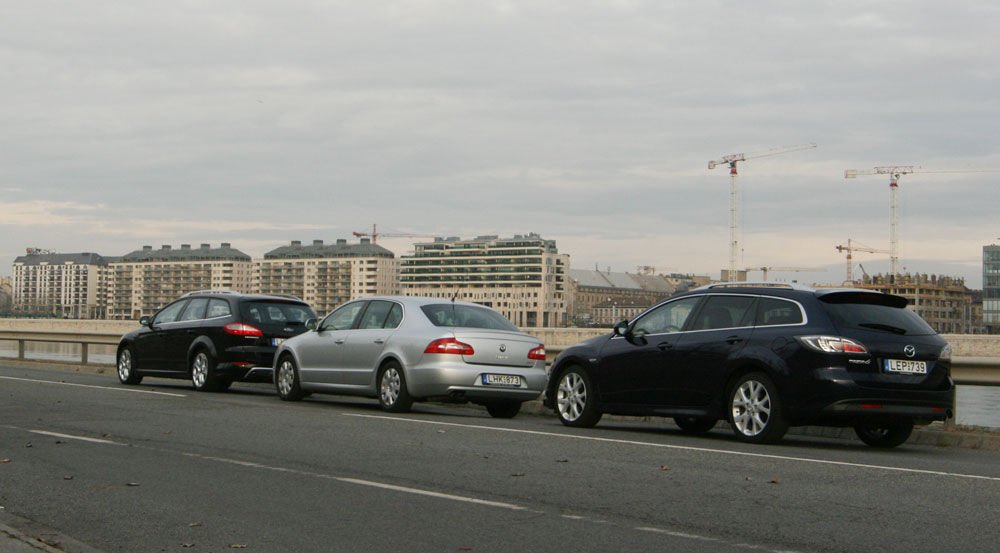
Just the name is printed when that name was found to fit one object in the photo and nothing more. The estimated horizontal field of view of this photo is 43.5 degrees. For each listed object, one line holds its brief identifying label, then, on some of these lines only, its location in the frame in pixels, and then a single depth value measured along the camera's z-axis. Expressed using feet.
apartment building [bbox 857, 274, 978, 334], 624.18
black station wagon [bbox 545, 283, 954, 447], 38.29
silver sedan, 51.11
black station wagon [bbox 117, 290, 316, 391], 65.51
